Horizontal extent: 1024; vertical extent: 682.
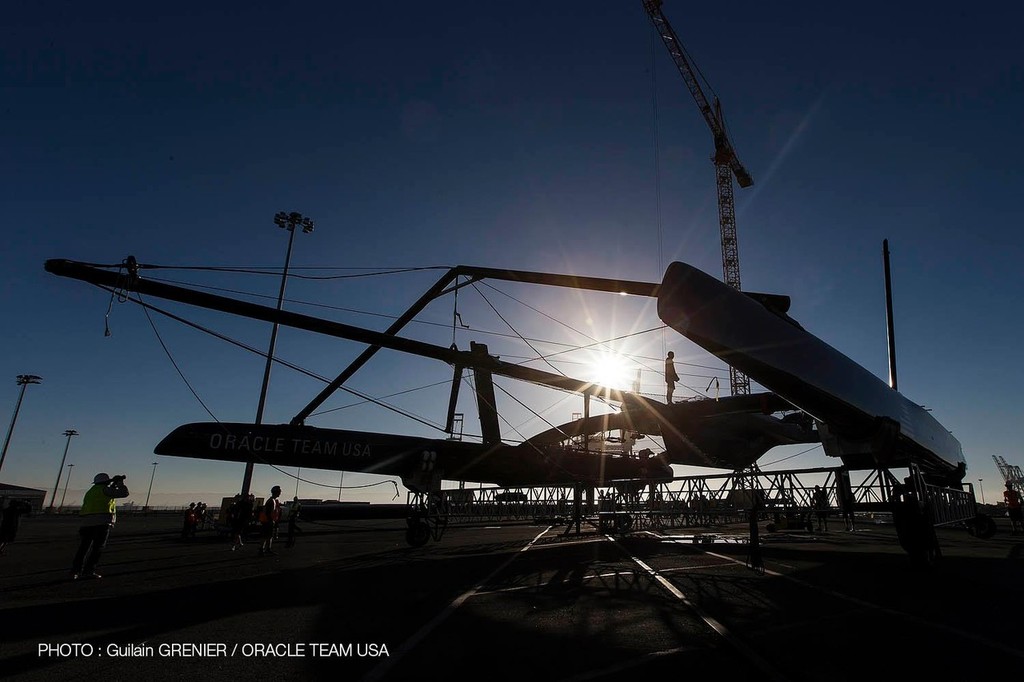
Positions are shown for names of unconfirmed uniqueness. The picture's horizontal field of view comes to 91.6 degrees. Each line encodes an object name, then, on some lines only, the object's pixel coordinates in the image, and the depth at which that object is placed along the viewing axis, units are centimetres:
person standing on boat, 1983
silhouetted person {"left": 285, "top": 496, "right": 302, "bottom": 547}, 1711
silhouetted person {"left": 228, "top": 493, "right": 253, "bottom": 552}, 1783
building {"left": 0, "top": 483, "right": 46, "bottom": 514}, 6314
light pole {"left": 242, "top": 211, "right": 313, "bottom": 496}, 2998
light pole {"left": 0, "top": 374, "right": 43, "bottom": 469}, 6425
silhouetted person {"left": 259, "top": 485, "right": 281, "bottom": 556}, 1501
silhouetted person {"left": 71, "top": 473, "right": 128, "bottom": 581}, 988
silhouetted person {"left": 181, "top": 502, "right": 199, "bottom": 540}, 2369
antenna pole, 2211
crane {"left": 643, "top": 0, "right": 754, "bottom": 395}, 6456
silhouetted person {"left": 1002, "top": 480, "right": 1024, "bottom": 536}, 2307
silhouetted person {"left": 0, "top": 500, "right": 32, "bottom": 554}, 1468
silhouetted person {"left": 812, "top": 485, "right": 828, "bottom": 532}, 1766
